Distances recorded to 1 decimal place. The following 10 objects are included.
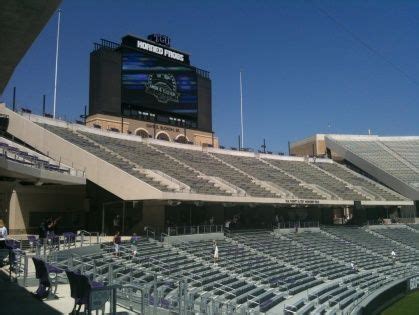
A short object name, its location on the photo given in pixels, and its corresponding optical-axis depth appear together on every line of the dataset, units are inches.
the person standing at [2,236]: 515.1
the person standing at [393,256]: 1220.1
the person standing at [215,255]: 828.1
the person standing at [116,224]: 1035.9
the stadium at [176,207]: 498.6
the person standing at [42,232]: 761.0
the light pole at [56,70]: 1385.6
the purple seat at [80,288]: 288.8
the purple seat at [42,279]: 371.6
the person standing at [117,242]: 729.3
